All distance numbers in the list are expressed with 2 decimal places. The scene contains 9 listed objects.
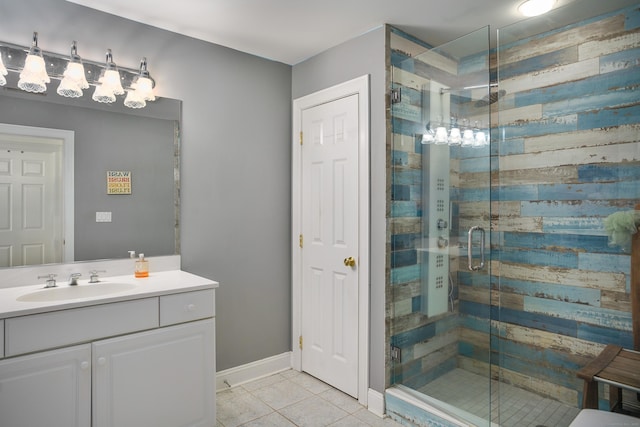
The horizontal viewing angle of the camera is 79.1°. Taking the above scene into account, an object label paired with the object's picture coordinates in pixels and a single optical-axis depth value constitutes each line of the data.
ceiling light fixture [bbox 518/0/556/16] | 2.12
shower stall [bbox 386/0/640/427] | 1.93
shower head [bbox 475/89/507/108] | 2.12
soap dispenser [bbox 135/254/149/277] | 2.35
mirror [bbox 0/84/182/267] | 2.10
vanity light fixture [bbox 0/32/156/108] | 2.01
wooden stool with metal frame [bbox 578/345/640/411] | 1.75
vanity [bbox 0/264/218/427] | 1.64
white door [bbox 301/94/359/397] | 2.64
